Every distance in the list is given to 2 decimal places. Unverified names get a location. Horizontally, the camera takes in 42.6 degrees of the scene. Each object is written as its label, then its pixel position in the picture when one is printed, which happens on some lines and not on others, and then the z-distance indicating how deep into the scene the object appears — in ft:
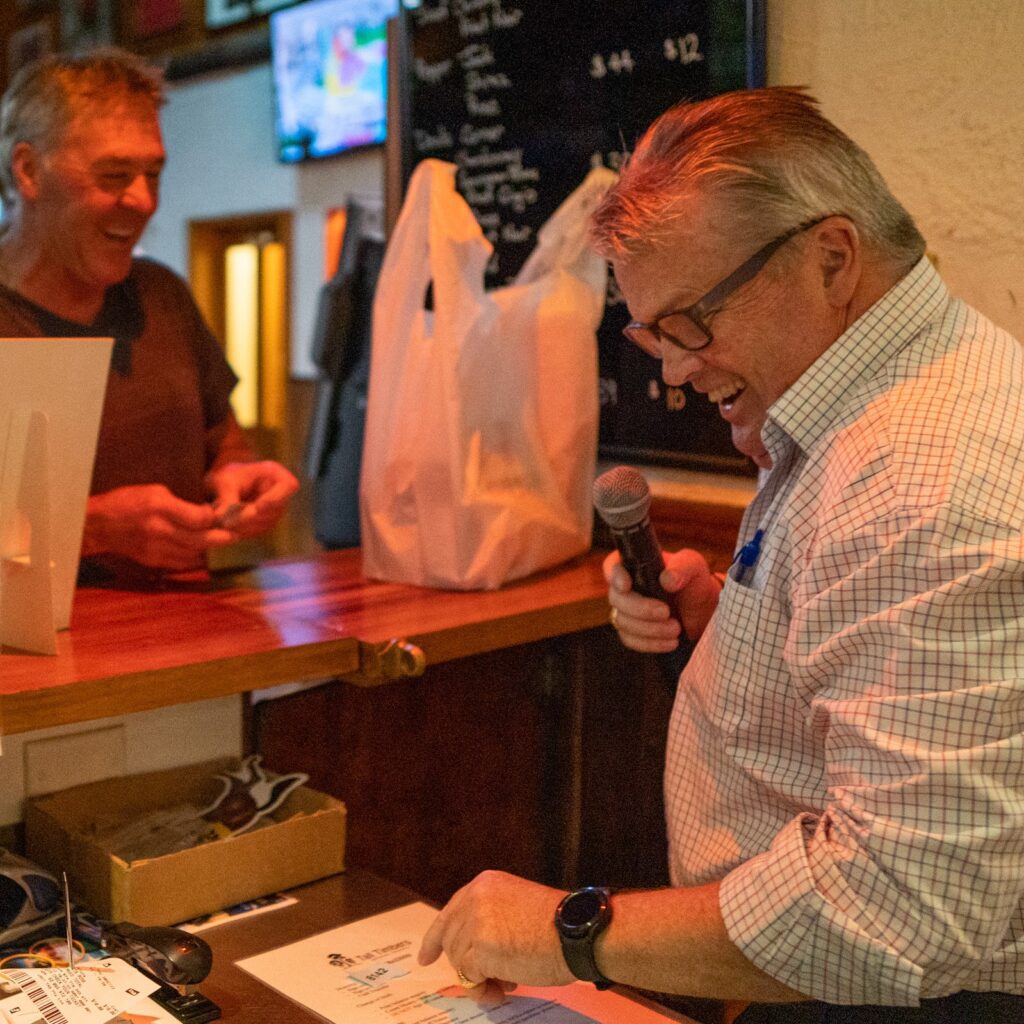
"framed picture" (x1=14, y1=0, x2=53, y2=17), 20.36
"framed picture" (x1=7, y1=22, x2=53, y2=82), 20.29
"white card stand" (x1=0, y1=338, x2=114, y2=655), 4.82
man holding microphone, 3.40
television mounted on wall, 15.21
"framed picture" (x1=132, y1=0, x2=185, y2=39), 17.97
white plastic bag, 6.33
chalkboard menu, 6.82
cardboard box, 4.70
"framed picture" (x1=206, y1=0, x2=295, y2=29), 16.72
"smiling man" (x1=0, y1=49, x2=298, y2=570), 6.98
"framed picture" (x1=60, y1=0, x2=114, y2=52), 19.39
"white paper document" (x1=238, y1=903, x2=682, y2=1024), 4.28
